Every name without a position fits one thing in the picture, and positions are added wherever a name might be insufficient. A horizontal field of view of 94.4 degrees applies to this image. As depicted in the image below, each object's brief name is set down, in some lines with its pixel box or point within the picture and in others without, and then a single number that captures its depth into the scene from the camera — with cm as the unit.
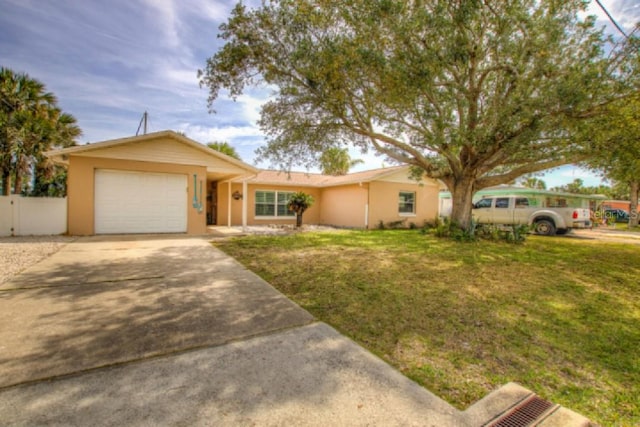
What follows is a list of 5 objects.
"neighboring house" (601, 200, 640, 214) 3528
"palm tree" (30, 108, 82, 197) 1209
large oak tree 649
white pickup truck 1278
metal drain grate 185
